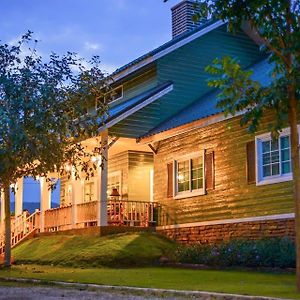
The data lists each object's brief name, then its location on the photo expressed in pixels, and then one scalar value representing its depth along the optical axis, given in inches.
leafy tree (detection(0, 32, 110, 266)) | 631.8
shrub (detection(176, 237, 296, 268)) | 617.7
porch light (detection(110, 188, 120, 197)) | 1006.0
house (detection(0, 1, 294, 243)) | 720.3
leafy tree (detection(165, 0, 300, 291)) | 435.8
